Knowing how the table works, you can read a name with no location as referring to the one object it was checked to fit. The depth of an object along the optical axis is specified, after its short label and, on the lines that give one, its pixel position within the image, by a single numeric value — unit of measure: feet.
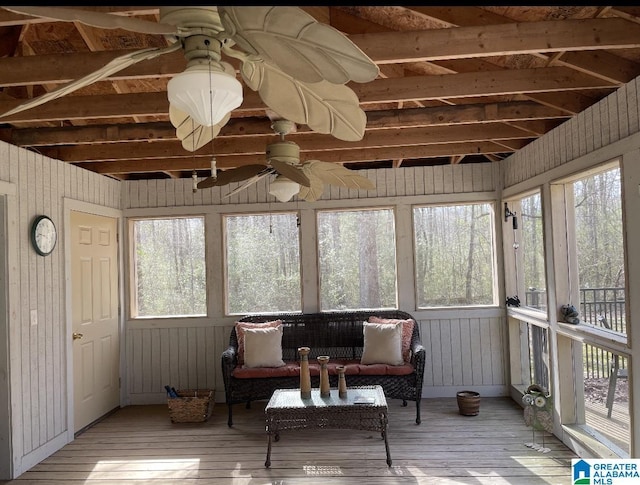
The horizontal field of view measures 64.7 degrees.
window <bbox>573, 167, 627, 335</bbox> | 11.37
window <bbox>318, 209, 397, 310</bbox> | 19.39
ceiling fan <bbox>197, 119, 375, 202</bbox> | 9.07
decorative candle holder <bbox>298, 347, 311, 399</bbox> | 13.42
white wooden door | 16.38
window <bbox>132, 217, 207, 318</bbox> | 19.80
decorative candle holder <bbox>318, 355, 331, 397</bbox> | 13.43
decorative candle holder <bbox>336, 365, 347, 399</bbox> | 13.39
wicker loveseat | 15.96
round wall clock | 13.97
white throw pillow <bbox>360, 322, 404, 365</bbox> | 16.55
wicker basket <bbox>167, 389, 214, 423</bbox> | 16.57
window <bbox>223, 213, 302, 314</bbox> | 19.54
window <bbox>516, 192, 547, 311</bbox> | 16.11
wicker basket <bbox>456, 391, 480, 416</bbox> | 16.24
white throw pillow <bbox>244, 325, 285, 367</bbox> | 16.80
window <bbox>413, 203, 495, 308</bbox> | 19.17
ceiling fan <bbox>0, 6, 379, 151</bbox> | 3.79
